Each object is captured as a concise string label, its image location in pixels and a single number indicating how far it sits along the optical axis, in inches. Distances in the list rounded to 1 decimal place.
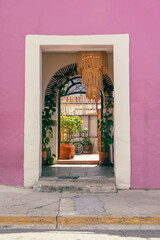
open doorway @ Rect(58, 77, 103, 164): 538.3
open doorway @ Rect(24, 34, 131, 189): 215.3
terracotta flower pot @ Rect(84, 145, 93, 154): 544.6
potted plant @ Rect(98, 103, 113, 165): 311.1
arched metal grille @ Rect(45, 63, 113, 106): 319.6
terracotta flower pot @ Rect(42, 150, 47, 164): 313.6
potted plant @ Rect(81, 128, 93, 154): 546.9
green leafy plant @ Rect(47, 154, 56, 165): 317.9
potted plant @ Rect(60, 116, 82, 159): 439.2
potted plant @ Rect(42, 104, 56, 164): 313.6
